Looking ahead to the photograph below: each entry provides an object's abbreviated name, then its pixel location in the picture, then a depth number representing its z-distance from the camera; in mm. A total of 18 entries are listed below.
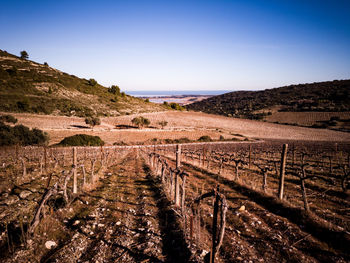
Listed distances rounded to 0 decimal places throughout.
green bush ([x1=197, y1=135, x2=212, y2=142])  42781
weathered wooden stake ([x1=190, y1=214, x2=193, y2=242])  5008
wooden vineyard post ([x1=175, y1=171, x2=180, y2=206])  7437
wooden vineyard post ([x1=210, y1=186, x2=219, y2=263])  3992
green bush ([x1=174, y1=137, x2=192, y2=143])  41000
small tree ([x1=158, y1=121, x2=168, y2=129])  56412
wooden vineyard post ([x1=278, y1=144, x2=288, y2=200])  8529
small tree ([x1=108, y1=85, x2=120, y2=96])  102250
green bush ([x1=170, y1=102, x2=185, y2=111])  106669
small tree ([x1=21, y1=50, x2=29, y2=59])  109750
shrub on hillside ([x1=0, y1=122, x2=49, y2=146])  22795
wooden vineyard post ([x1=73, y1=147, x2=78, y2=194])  8133
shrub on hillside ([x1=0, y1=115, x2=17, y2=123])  35256
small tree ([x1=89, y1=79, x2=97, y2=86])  101188
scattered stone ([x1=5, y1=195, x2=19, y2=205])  7009
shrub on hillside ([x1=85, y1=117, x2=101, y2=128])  44562
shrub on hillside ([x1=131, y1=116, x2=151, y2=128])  52719
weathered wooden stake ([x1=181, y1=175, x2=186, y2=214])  6865
